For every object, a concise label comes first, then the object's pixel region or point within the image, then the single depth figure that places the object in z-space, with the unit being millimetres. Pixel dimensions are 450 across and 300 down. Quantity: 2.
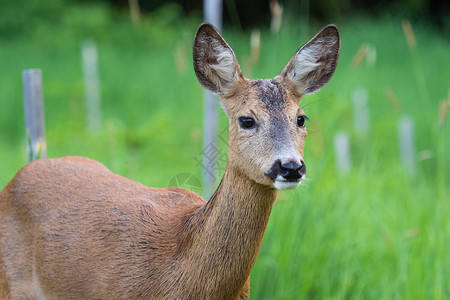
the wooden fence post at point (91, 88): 18953
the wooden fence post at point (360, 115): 15416
